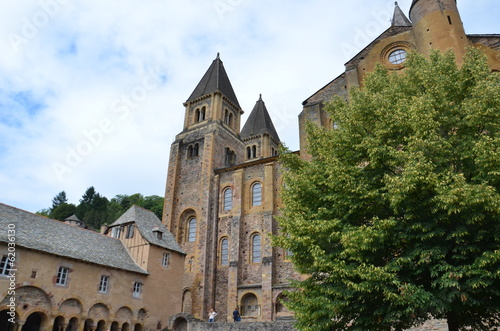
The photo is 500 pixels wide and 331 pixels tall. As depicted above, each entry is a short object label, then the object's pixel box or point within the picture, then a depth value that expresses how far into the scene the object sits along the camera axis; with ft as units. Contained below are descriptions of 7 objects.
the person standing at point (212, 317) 77.66
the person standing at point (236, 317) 80.48
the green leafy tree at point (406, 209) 26.61
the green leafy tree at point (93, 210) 221.25
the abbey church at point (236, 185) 79.00
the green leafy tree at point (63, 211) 214.69
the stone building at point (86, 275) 54.44
